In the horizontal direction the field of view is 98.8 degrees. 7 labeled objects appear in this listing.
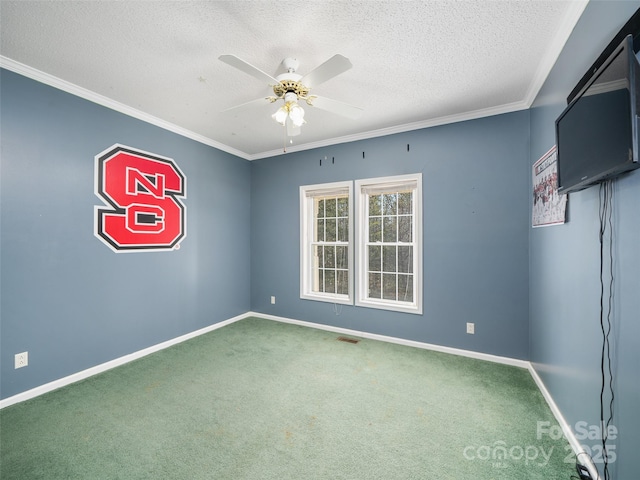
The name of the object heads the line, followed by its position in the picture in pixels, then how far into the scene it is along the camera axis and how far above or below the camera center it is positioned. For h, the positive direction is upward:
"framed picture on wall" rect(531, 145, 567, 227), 2.05 +0.39
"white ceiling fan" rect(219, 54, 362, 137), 1.71 +1.12
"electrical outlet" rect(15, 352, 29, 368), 2.26 -0.97
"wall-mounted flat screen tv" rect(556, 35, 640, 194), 1.06 +0.54
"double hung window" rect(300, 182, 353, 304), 4.08 -0.01
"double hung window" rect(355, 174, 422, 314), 3.49 -0.02
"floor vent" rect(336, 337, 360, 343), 3.59 -1.30
